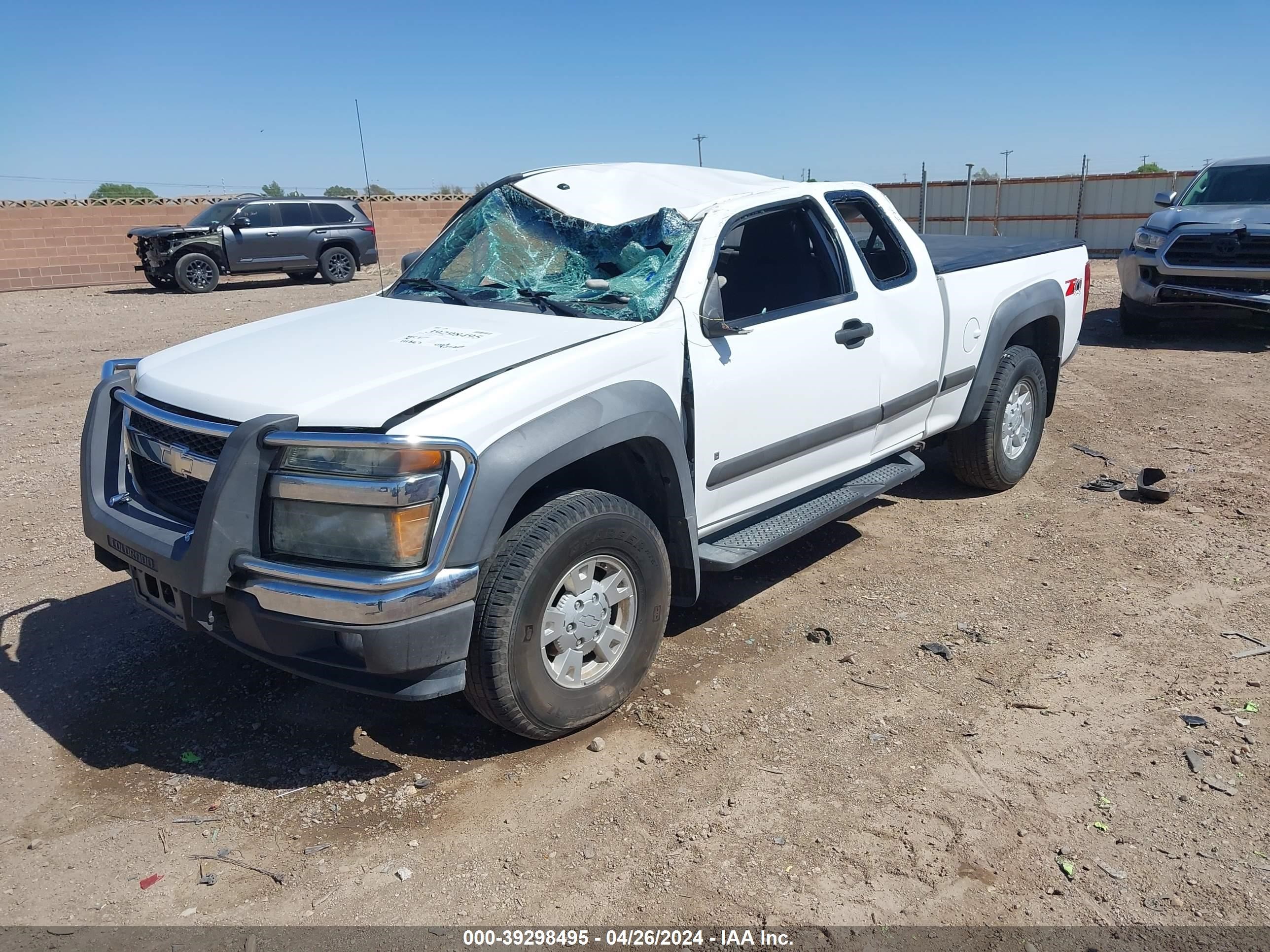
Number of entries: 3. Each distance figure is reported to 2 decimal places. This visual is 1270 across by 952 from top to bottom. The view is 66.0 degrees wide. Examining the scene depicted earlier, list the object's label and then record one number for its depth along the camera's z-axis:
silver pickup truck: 9.66
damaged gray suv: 18.89
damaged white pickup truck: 2.95
